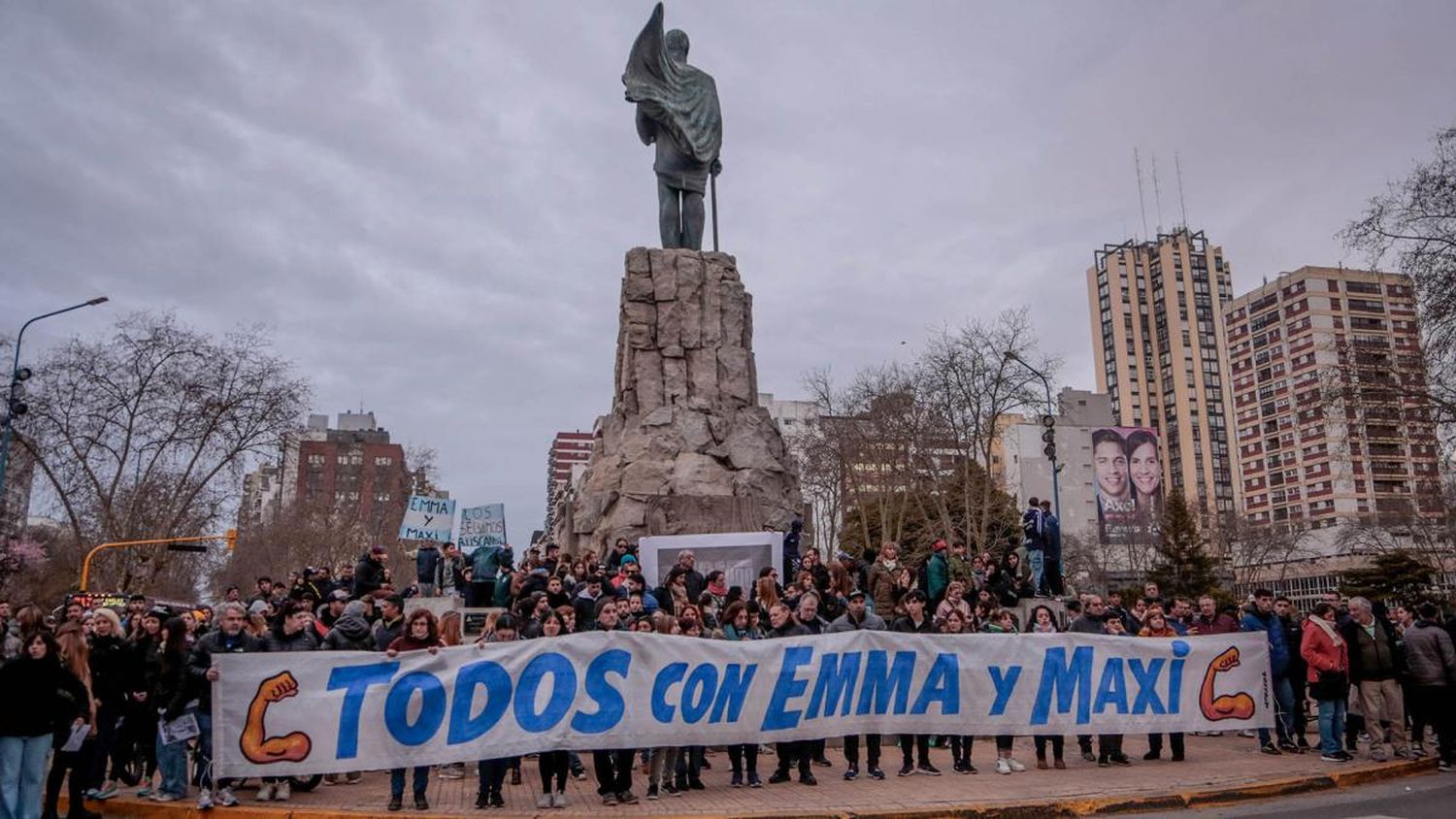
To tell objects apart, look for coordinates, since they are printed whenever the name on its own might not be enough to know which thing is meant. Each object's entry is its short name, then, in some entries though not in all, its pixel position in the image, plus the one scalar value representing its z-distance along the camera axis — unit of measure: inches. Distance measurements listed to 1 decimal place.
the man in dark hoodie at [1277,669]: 460.4
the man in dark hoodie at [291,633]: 363.3
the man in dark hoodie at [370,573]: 589.3
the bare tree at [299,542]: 2284.7
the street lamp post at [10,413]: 918.4
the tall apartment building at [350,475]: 2549.2
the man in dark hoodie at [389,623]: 389.1
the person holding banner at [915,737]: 400.2
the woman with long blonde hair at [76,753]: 322.7
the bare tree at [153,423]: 1466.5
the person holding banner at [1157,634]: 441.4
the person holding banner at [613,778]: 344.5
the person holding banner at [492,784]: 335.6
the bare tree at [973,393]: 1556.3
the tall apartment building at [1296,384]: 3718.0
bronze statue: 1006.4
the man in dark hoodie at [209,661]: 337.1
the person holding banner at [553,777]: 336.0
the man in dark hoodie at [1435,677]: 434.6
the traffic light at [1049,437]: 1099.3
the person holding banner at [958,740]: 404.2
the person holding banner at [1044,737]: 418.6
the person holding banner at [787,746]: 378.6
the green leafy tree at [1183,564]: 1776.6
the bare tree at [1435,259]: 842.2
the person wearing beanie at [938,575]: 601.3
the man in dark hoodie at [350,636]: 388.2
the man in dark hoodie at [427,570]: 727.7
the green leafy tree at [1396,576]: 1595.7
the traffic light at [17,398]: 898.1
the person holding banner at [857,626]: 390.6
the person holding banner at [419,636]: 358.9
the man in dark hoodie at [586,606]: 484.7
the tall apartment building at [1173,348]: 4830.2
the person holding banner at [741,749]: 377.4
